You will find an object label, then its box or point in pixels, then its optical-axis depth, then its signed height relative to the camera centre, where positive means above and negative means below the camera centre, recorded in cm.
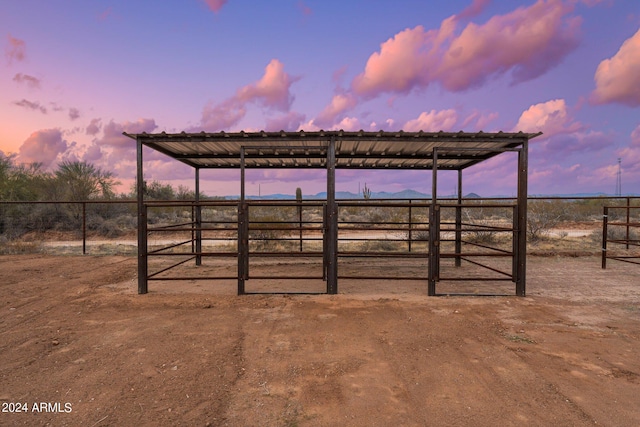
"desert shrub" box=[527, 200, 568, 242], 1366 -20
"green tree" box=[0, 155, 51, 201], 1791 +151
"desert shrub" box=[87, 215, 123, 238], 1605 -92
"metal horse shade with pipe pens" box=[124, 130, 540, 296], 596 +131
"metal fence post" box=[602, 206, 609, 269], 836 -58
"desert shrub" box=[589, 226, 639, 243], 1373 -93
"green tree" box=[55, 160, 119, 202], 1967 +162
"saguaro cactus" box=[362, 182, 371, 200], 2347 +137
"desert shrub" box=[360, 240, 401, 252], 1186 -132
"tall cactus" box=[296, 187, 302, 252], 2270 +127
